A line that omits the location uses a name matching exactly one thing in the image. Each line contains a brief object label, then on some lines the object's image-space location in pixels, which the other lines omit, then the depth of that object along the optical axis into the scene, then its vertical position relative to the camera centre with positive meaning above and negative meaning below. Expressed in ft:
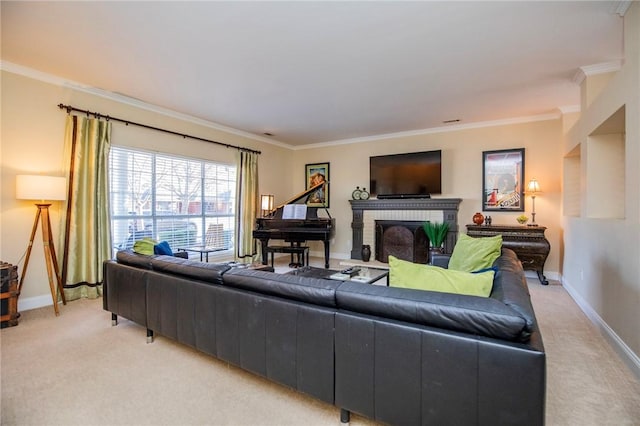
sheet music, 18.52 +0.10
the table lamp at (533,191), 15.64 +1.10
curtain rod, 12.05 +4.13
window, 13.96 +0.69
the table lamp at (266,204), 20.51 +0.58
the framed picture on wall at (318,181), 22.90 +2.37
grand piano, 17.90 -0.96
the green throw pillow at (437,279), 5.14 -1.17
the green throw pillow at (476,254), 8.70 -1.23
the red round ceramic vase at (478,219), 16.72 -0.36
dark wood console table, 14.62 -1.52
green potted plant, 17.57 -1.24
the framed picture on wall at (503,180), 16.66 +1.80
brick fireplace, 18.08 -0.34
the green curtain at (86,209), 12.01 +0.16
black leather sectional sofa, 4.01 -2.08
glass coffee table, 10.18 -2.20
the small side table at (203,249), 14.17 -1.73
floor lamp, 10.18 +0.30
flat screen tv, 18.60 +2.42
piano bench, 18.30 -2.20
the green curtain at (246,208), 19.35 +0.30
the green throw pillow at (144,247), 9.66 -1.09
